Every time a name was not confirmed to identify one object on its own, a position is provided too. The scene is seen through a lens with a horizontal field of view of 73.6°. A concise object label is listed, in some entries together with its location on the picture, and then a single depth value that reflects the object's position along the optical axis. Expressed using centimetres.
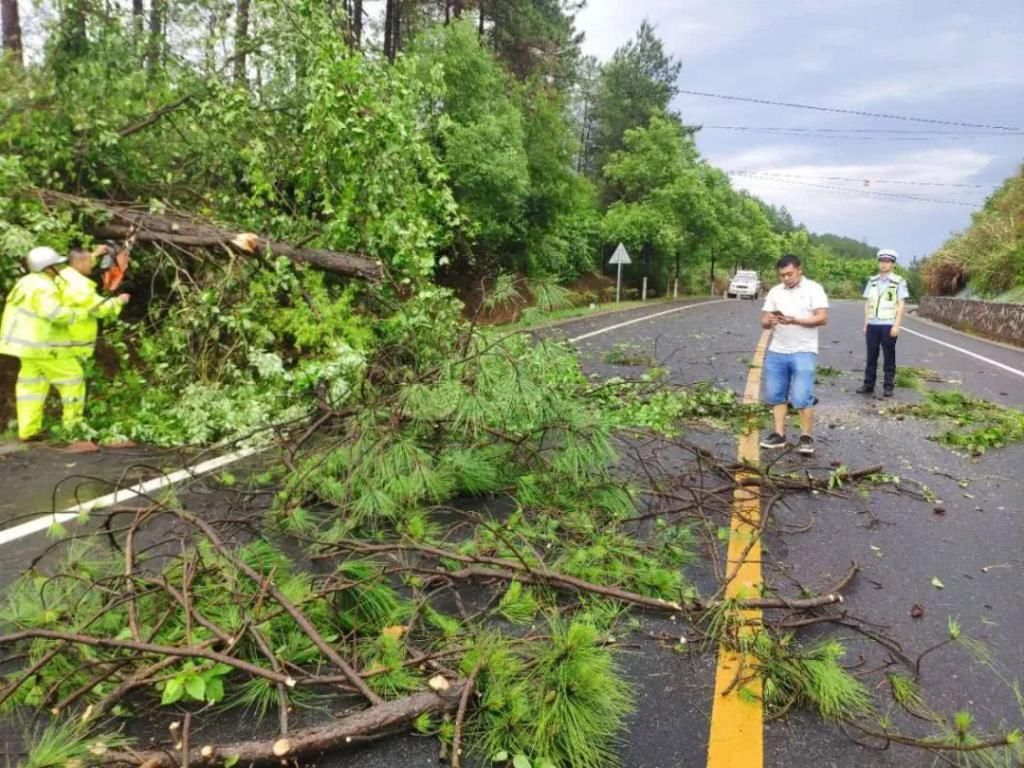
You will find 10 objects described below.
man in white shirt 575
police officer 789
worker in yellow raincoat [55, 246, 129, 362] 570
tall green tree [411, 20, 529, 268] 1653
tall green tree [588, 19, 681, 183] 4381
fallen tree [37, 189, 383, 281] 658
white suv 4312
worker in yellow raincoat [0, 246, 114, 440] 561
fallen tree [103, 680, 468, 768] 192
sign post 2692
